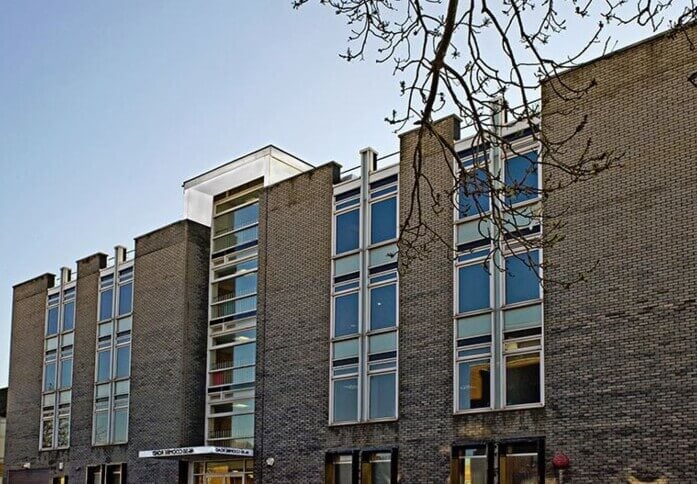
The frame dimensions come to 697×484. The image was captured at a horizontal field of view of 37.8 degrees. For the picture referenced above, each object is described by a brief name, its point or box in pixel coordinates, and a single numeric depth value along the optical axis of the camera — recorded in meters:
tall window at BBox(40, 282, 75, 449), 31.75
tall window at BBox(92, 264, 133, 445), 29.33
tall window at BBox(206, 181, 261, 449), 25.59
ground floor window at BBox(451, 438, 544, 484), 18.55
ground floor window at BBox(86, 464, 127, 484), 28.56
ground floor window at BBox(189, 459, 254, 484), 25.20
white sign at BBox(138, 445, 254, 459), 24.34
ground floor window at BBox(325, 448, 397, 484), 21.17
